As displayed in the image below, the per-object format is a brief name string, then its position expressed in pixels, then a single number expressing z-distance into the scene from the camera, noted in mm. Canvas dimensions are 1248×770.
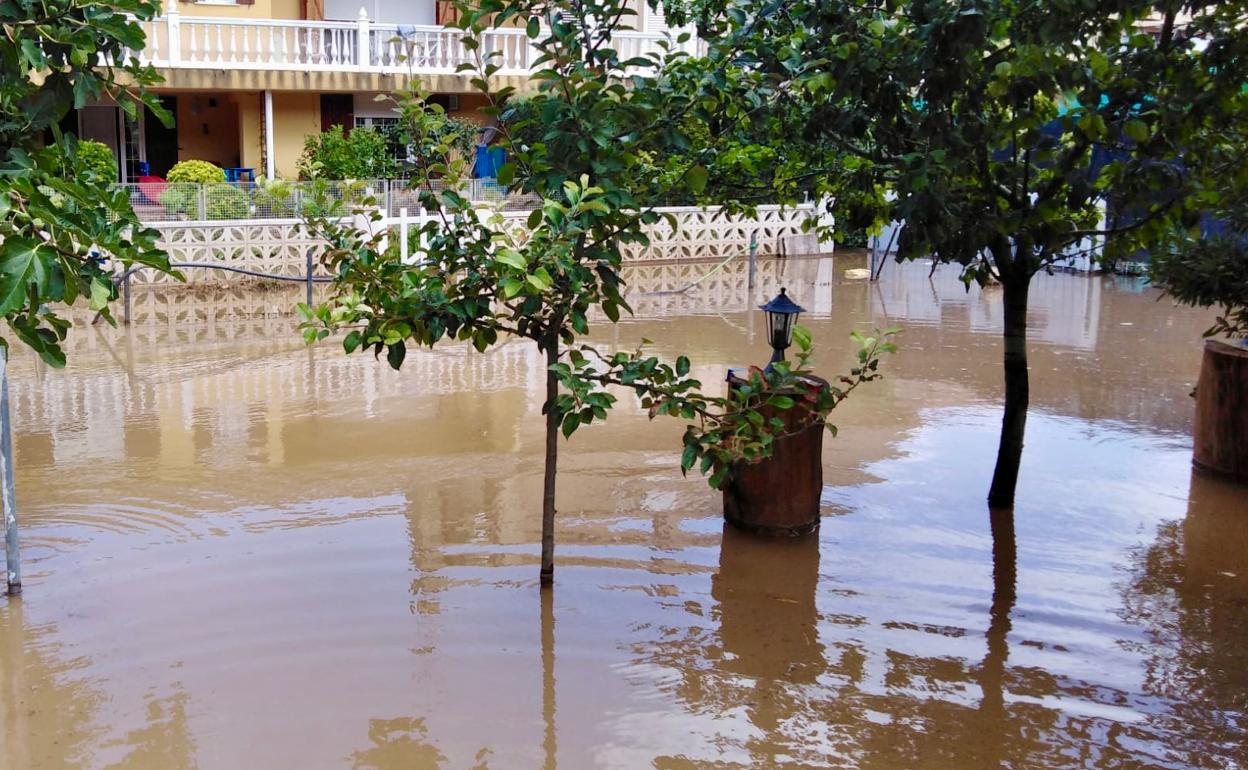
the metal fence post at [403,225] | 17456
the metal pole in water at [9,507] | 6203
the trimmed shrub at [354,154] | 23016
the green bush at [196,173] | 20812
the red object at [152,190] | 18312
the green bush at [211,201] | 18328
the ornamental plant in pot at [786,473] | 7039
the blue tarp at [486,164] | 25406
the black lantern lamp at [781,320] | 7785
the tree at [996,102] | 5445
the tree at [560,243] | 5531
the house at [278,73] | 23500
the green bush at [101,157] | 19406
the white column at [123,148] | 25688
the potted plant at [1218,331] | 8117
